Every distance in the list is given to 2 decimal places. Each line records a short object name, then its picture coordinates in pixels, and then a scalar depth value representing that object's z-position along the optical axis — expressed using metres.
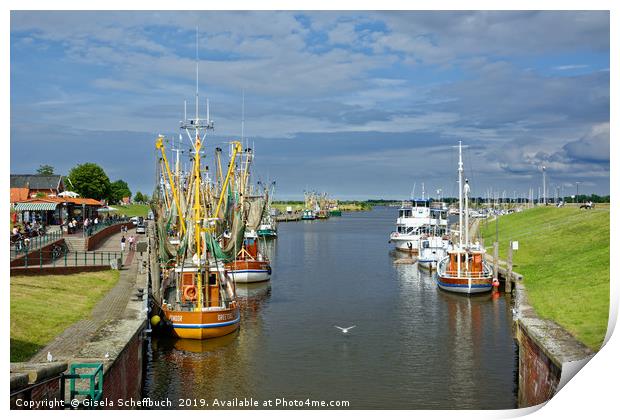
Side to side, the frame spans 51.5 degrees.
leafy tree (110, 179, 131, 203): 129.32
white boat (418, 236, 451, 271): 69.75
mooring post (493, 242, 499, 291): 51.14
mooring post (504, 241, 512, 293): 50.50
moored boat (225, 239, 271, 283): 58.31
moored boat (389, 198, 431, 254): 98.03
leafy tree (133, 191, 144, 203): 187.38
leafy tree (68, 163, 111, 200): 104.06
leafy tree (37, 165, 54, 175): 119.75
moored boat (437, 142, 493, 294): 50.72
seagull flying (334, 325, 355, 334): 37.34
